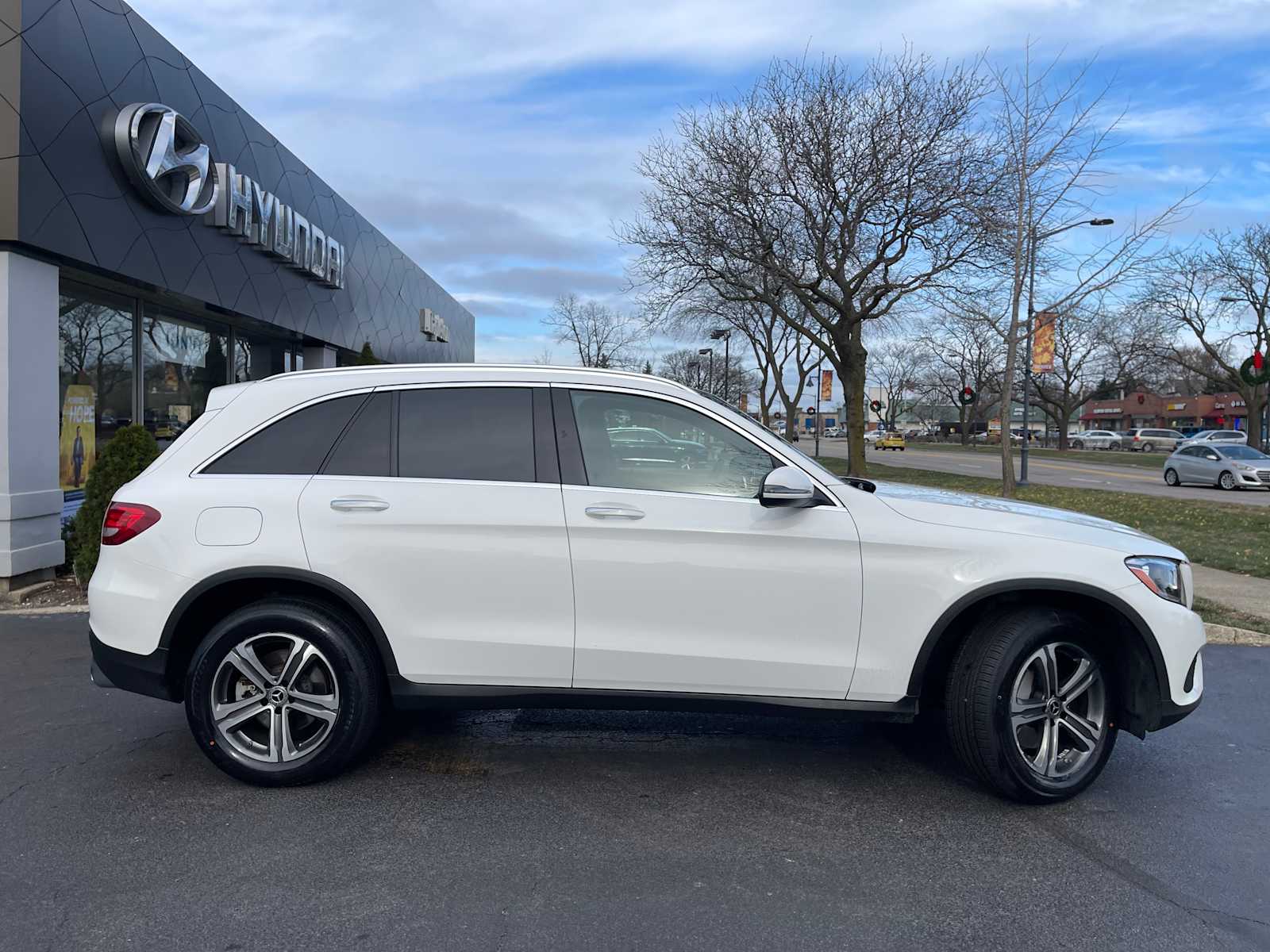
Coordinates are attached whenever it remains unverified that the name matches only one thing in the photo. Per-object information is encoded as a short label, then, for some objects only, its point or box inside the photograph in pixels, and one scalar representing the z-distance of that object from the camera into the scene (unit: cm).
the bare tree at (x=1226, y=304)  4584
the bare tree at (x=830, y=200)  1788
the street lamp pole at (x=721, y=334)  4153
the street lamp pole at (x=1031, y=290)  1474
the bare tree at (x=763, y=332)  3283
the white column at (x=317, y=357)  1794
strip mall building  8312
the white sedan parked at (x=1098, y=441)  7488
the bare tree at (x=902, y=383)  8356
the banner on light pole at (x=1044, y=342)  1499
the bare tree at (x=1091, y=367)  6366
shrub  782
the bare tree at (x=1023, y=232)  1452
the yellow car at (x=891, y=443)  7044
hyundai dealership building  803
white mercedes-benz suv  368
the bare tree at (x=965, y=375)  6253
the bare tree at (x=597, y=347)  4831
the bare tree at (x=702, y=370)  6744
